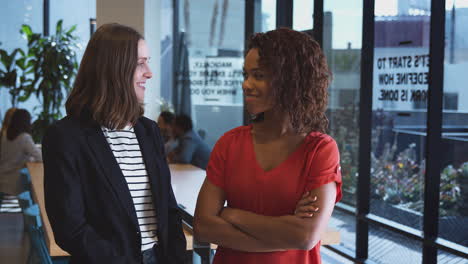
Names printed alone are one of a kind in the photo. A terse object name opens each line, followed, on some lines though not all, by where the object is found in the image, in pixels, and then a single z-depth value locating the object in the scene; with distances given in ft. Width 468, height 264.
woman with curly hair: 4.70
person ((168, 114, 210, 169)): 19.72
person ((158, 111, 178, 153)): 20.83
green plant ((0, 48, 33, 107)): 30.26
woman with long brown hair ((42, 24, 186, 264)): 5.12
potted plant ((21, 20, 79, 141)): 29.12
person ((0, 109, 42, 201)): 20.45
